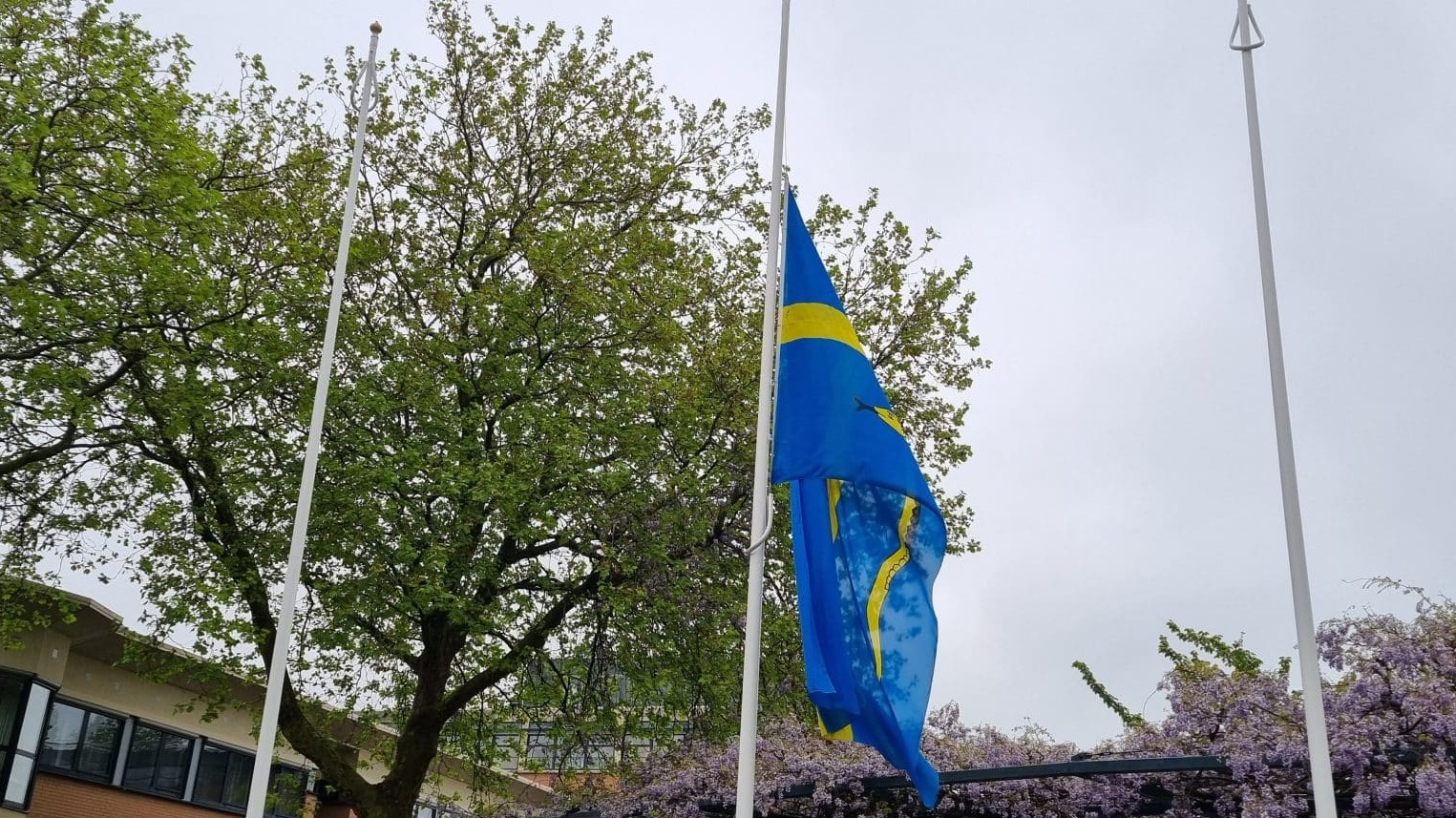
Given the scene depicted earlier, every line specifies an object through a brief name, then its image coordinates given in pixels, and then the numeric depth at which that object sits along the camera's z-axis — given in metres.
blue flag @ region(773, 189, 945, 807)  11.26
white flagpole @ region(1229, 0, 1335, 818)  10.76
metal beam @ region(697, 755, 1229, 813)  13.56
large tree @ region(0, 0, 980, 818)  19.25
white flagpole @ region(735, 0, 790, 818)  10.97
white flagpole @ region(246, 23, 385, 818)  13.48
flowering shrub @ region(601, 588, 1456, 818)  12.95
